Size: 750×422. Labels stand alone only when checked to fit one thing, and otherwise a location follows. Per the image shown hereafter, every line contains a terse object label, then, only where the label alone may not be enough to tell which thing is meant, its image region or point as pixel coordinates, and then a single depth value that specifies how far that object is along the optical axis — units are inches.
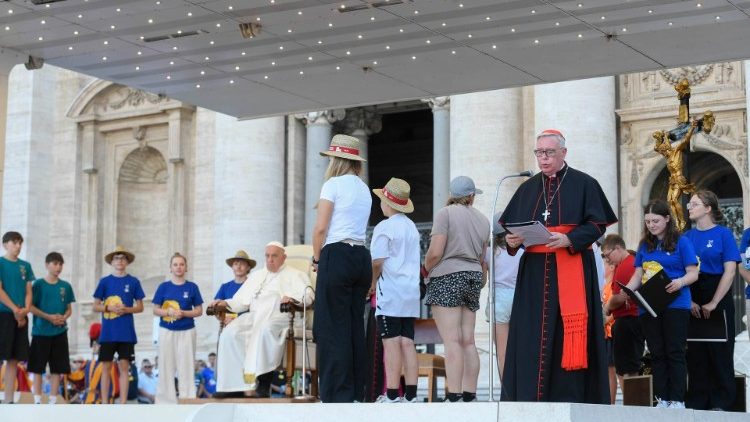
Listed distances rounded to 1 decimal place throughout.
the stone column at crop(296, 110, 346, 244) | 843.4
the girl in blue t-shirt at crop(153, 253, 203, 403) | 557.0
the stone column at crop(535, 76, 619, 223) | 689.0
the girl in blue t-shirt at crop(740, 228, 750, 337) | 410.6
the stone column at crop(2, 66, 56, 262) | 921.5
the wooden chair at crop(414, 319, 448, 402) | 507.5
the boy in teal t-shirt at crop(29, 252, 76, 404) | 567.8
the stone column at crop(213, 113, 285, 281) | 810.2
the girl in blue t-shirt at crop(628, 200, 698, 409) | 375.6
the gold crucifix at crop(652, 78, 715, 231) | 477.4
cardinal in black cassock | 315.0
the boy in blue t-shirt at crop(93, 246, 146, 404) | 557.3
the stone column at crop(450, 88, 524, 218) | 717.3
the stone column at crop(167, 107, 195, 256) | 895.7
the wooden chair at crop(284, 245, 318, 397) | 493.7
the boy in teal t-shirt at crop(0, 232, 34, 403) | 541.0
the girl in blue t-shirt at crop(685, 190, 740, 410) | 395.2
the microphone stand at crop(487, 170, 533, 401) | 308.3
